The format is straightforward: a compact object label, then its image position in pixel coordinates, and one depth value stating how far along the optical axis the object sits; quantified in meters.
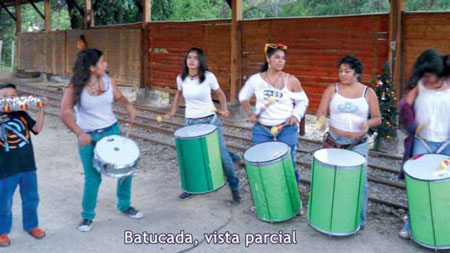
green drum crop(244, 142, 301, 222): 4.62
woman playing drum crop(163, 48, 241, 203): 5.41
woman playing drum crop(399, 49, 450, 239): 4.28
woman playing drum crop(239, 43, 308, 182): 4.93
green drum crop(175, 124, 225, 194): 5.17
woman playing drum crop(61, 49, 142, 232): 4.49
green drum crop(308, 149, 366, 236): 4.26
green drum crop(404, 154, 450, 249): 3.98
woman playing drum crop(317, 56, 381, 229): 4.54
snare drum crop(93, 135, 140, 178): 4.41
